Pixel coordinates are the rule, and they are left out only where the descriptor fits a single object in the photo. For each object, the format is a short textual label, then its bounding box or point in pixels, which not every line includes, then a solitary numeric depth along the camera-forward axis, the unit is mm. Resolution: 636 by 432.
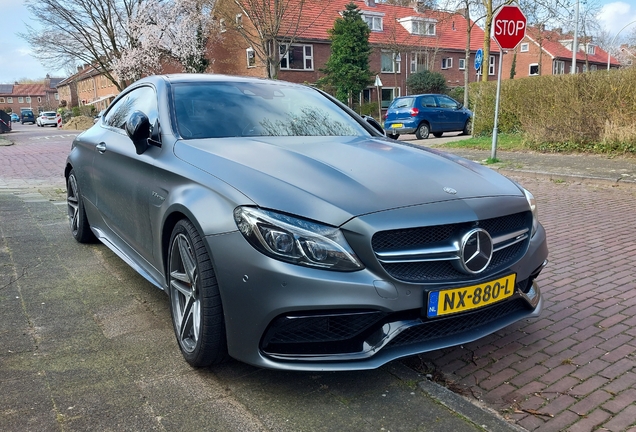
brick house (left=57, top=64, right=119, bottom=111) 61906
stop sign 10148
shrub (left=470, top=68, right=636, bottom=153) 10719
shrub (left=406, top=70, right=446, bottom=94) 40438
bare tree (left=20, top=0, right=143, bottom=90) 33250
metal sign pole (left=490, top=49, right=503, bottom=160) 10648
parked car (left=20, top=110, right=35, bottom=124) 70688
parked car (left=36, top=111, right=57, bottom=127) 54406
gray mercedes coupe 2287
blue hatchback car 19328
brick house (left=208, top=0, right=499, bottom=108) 38812
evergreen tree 34938
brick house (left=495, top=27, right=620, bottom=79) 54906
